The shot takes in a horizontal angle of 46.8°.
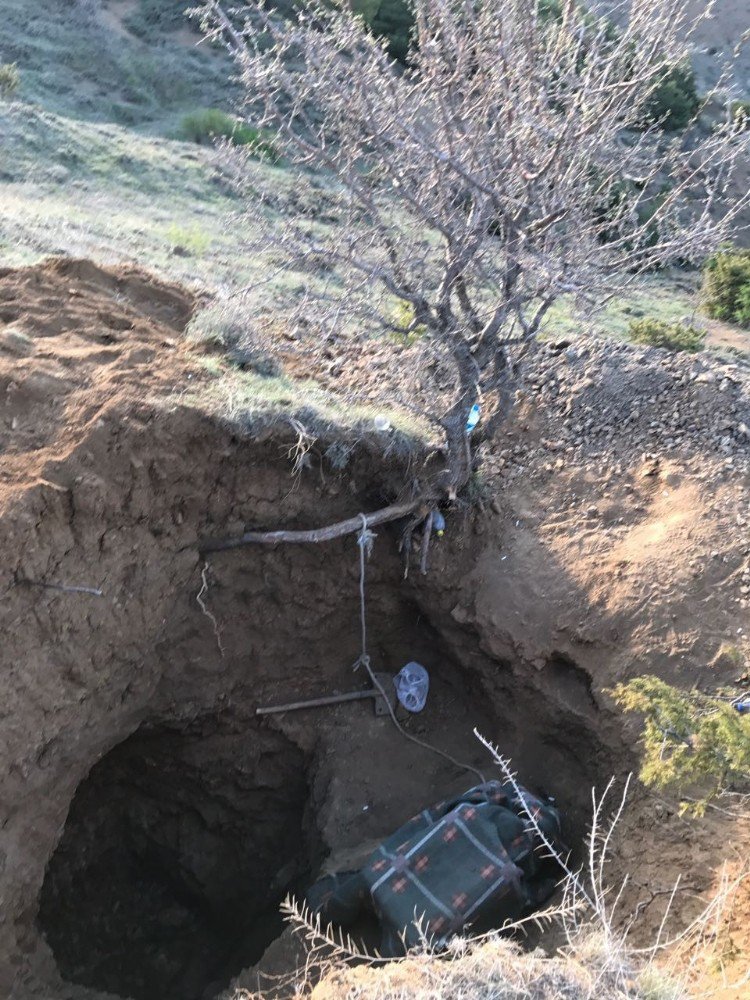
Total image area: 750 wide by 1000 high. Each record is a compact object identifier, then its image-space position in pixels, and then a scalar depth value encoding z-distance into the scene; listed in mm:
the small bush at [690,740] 3605
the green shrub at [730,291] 9047
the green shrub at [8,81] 11328
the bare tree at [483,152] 4406
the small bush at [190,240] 7879
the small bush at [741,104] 16291
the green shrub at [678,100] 15430
